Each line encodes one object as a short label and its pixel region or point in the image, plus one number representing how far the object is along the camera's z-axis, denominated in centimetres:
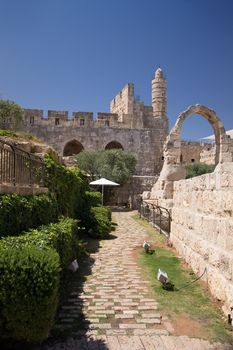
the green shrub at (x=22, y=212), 541
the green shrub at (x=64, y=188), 931
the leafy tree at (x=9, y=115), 3133
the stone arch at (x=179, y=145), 1394
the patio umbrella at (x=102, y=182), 2033
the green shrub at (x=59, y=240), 484
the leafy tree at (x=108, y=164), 2599
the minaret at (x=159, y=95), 3709
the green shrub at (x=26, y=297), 364
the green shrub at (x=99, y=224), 1202
